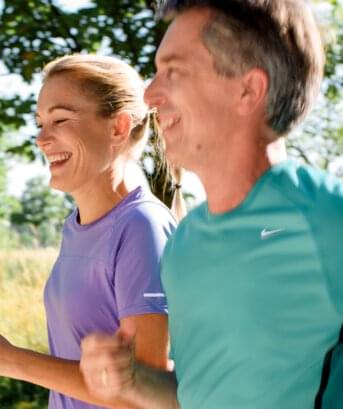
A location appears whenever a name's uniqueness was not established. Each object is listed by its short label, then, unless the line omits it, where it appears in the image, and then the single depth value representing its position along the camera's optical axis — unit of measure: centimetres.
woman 232
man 173
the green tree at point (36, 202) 4651
